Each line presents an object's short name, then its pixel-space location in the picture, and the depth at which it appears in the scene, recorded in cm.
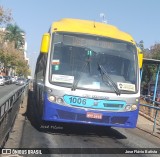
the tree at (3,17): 4431
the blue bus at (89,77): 1109
